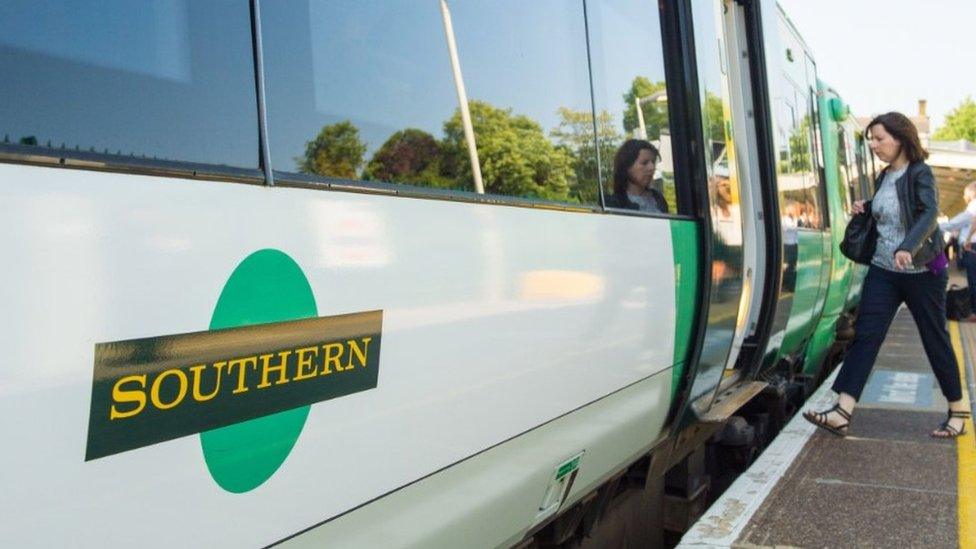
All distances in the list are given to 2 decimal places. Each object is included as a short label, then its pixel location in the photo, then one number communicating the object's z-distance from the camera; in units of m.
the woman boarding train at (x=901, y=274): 5.36
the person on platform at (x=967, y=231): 11.95
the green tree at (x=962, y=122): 63.88
